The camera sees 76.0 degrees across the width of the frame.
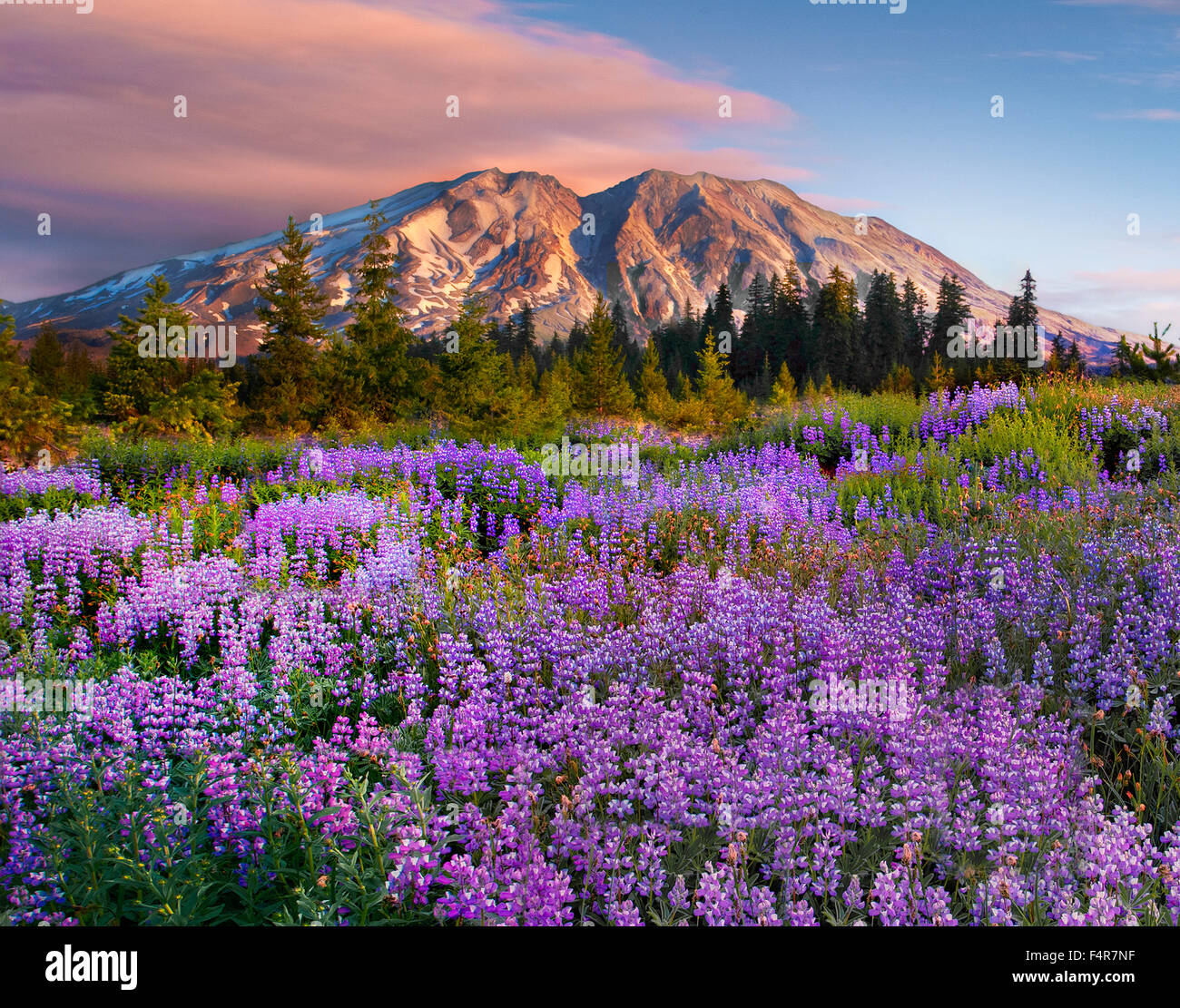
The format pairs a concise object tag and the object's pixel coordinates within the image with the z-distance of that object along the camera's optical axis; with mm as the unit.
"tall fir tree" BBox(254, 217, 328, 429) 38250
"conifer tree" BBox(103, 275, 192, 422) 30828
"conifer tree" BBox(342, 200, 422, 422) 35750
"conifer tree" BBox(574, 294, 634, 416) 42906
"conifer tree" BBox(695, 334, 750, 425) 36031
